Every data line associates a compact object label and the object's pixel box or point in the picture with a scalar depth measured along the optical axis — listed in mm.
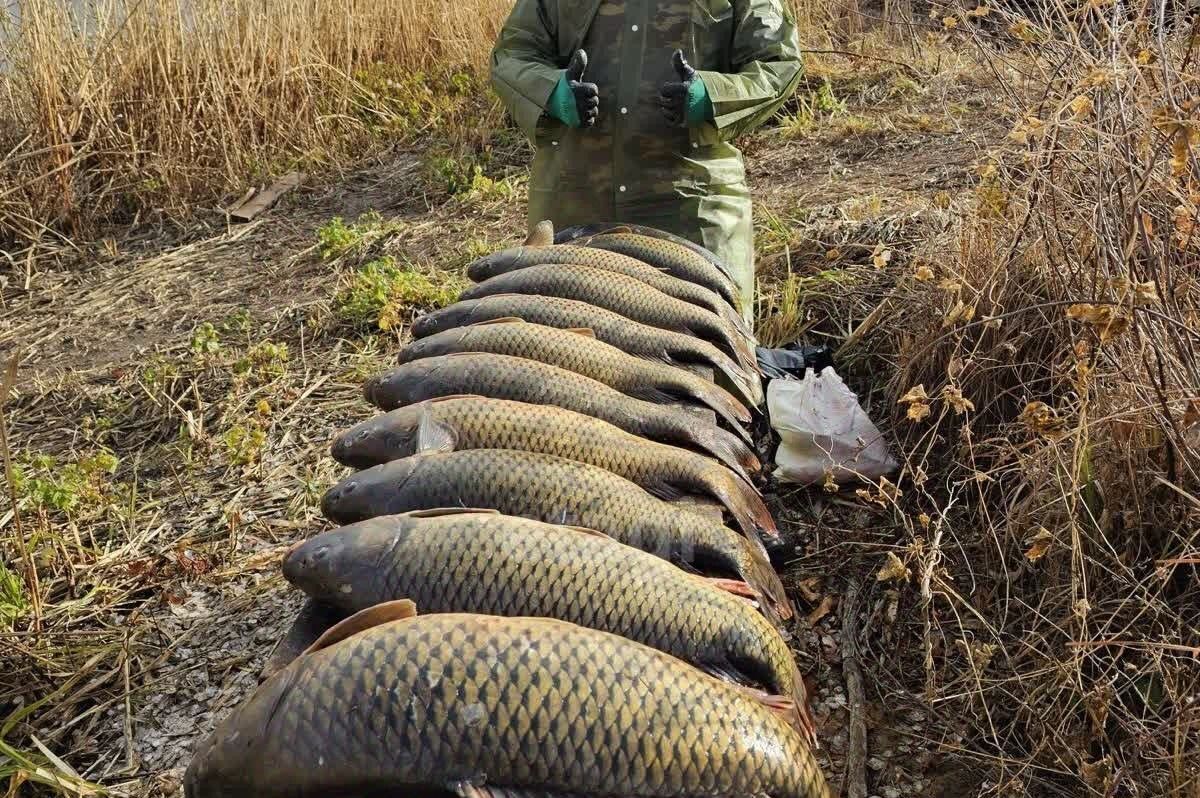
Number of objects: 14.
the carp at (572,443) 2725
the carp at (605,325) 3434
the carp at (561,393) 2967
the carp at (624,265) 3805
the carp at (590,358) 3184
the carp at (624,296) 3611
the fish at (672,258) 3979
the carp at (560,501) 2445
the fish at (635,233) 4133
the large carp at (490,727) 1683
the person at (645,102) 4379
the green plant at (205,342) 5367
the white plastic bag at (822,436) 3832
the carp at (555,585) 2068
